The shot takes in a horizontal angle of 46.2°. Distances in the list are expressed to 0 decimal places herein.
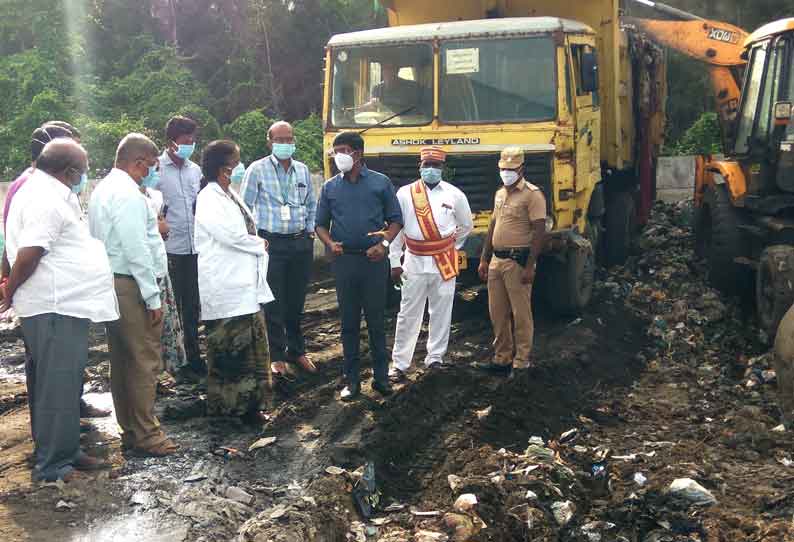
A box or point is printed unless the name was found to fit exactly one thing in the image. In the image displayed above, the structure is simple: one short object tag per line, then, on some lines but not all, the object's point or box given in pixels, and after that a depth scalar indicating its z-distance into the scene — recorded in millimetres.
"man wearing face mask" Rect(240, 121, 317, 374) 6832
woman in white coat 5758
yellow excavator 8211
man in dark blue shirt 6430
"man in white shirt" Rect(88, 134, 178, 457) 5203
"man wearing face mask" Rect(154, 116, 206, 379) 6812
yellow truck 8336
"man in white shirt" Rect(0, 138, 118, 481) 4719
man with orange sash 6945
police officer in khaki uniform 6969
